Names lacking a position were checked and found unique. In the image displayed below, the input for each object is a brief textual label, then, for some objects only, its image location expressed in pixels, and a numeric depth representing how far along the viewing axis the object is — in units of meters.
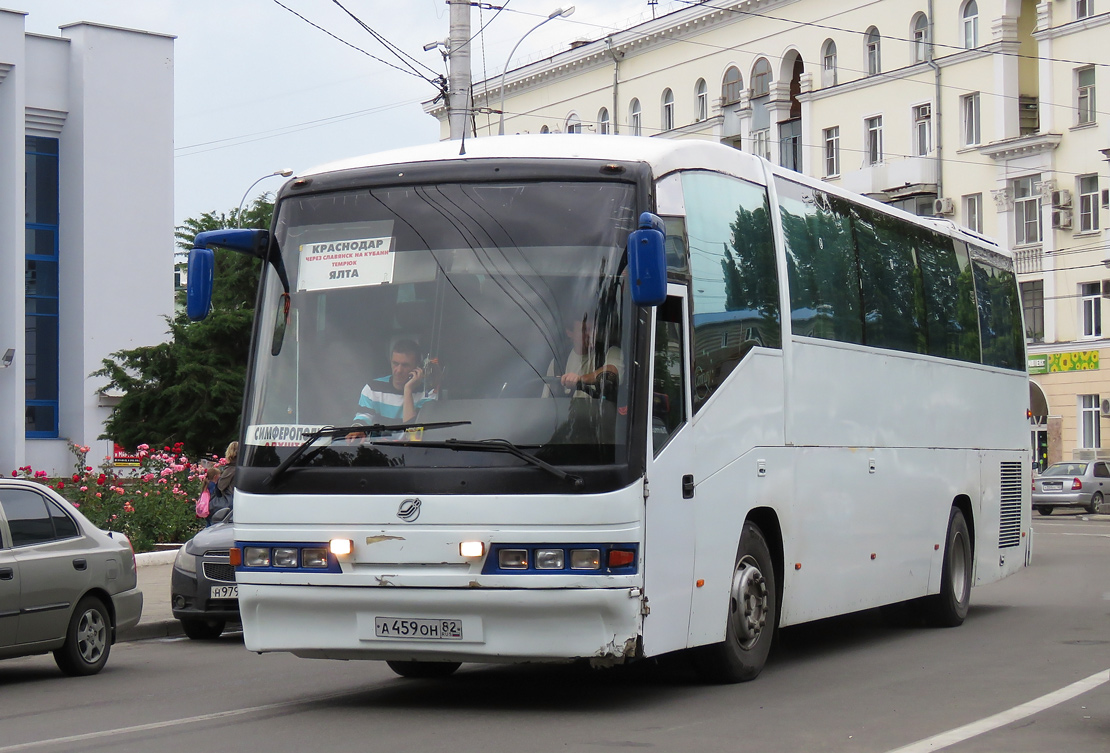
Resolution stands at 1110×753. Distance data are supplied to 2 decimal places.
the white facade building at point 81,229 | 37.34
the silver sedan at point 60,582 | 11.26
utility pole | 19.75
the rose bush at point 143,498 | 21.52
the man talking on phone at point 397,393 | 8.91
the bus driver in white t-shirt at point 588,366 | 8.74
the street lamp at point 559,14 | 26.25
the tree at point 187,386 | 28.92
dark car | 14.35
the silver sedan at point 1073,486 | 44.28
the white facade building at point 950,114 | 52.03
